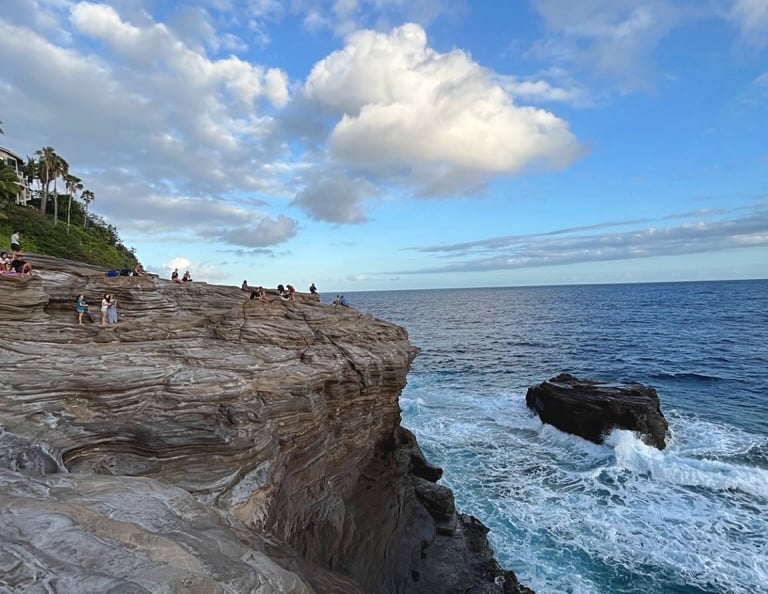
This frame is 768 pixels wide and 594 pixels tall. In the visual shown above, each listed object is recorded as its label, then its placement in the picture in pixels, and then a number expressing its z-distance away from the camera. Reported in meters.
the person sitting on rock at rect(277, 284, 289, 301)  22.58
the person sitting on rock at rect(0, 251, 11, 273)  16.38
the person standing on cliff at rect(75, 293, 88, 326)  15.05
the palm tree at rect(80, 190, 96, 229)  82.25
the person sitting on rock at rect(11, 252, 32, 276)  15.45
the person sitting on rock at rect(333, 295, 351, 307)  24.72
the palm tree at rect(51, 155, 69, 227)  62.16
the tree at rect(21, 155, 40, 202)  62.44
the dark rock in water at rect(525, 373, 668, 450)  31.59
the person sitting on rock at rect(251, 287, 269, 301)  20.40
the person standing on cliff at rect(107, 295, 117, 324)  15.73
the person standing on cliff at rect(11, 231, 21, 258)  18.53
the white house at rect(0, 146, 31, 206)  63.97
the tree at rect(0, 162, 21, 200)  42.56
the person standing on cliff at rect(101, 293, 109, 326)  15.53
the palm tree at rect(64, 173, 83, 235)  68.31
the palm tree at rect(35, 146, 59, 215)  60.31
